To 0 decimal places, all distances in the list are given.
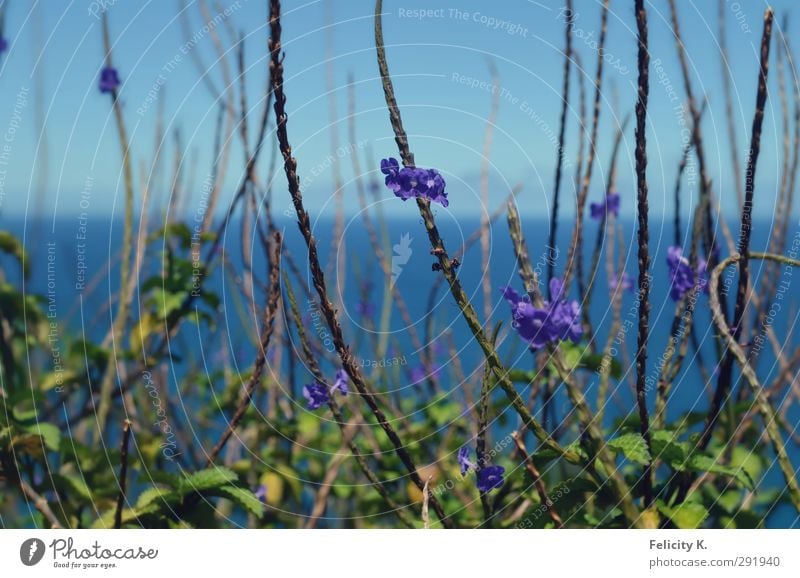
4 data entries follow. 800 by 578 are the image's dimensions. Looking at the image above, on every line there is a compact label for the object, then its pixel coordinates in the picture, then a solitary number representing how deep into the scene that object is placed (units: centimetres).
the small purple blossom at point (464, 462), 38
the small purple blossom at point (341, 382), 39
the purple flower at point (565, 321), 37
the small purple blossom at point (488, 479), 38
